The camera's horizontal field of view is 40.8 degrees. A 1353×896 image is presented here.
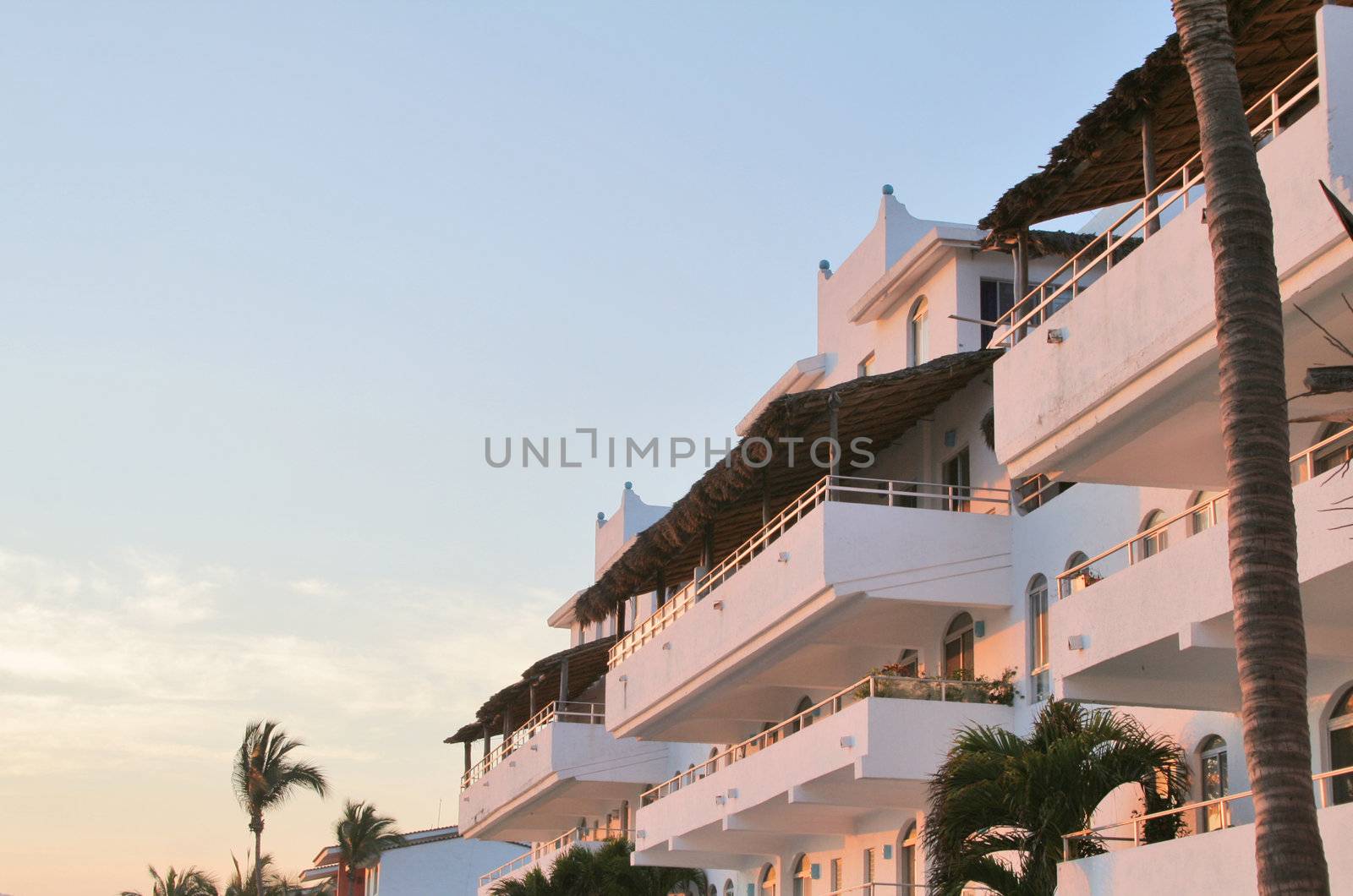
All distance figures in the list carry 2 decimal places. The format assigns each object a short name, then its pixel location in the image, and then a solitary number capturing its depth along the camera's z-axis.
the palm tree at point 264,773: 61.75
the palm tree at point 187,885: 72.31
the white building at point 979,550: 15.52
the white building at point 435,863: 67.75
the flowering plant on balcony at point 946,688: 23.25
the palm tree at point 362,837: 67.44
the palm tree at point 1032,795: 17.84
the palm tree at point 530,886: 40.00
